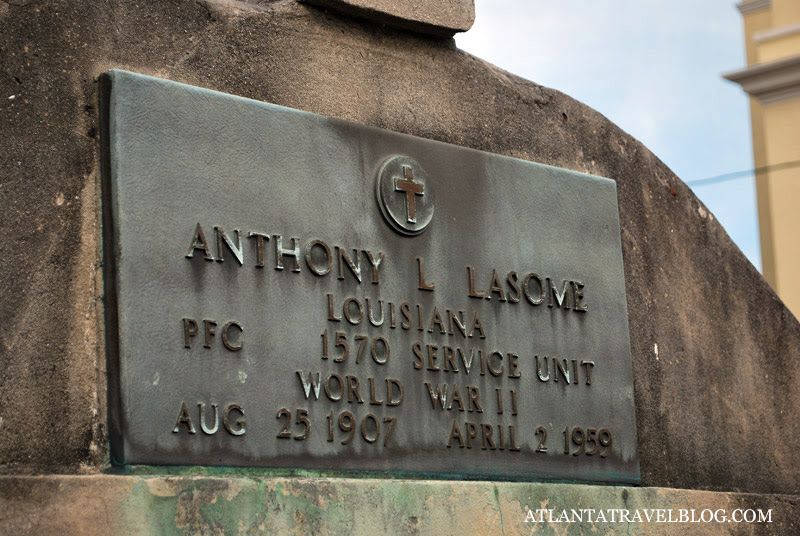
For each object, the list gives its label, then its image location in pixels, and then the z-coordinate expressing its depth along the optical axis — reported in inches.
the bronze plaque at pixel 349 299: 118.0
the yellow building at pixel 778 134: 456.4
